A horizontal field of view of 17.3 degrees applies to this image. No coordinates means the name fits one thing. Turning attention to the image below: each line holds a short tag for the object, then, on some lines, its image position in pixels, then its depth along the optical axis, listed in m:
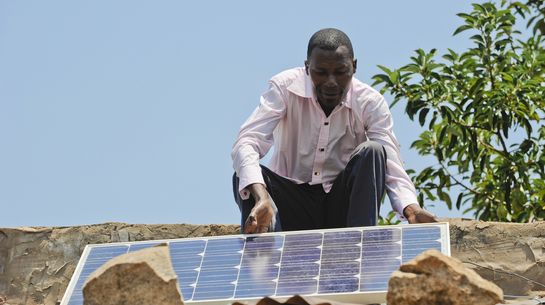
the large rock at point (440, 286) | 6.89
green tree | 13.87
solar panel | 7.93
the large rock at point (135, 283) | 6.95
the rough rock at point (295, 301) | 7.03
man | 9.16
